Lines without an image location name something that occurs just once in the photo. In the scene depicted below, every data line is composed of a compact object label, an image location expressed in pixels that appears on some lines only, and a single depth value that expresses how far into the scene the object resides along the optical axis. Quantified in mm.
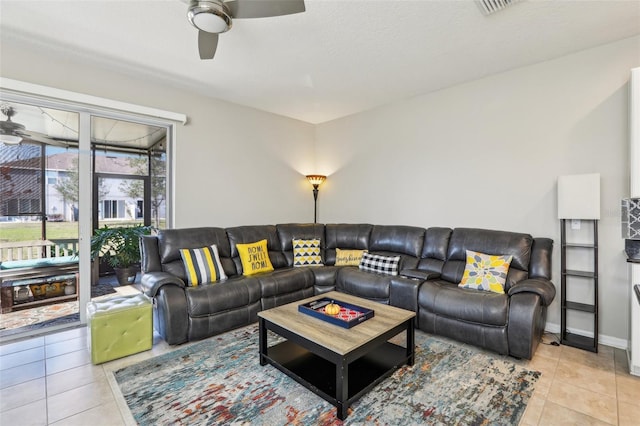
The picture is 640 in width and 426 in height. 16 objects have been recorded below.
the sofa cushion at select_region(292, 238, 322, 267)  4246
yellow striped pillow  3281
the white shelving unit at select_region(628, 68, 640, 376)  2320
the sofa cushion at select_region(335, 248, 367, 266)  4152
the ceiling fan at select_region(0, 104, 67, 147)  2977
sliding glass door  3025
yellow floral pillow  2984
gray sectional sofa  2631
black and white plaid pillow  3662
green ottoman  2475
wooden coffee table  1898
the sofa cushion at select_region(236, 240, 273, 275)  3775
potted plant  3977
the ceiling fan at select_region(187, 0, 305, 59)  1906
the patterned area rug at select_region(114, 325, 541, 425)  1855
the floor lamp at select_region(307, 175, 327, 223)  5277
